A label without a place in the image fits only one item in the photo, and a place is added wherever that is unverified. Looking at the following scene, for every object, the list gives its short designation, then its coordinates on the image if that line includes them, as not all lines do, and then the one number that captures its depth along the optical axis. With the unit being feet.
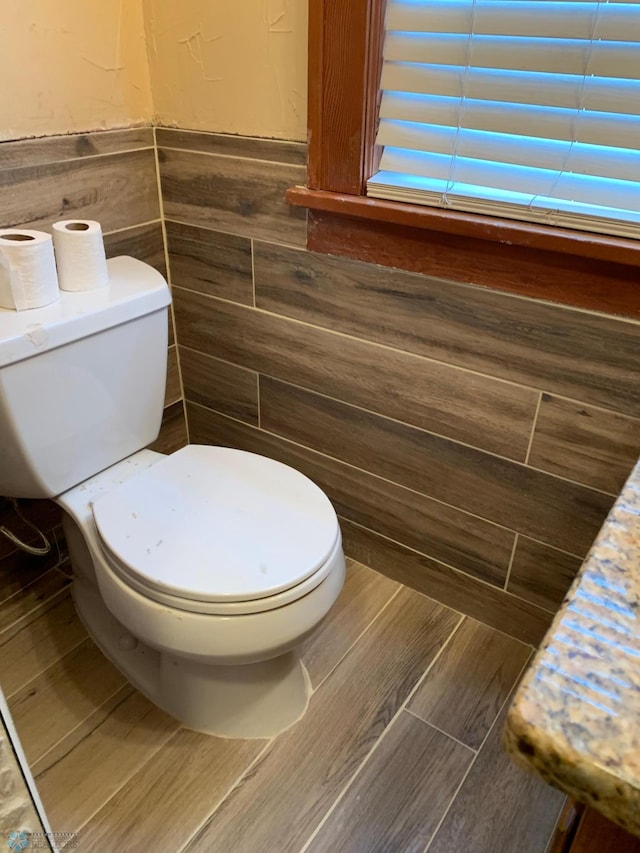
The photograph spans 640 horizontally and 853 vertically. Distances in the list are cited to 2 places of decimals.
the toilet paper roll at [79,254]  4.09
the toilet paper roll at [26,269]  3.77
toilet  3.61
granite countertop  1.43
